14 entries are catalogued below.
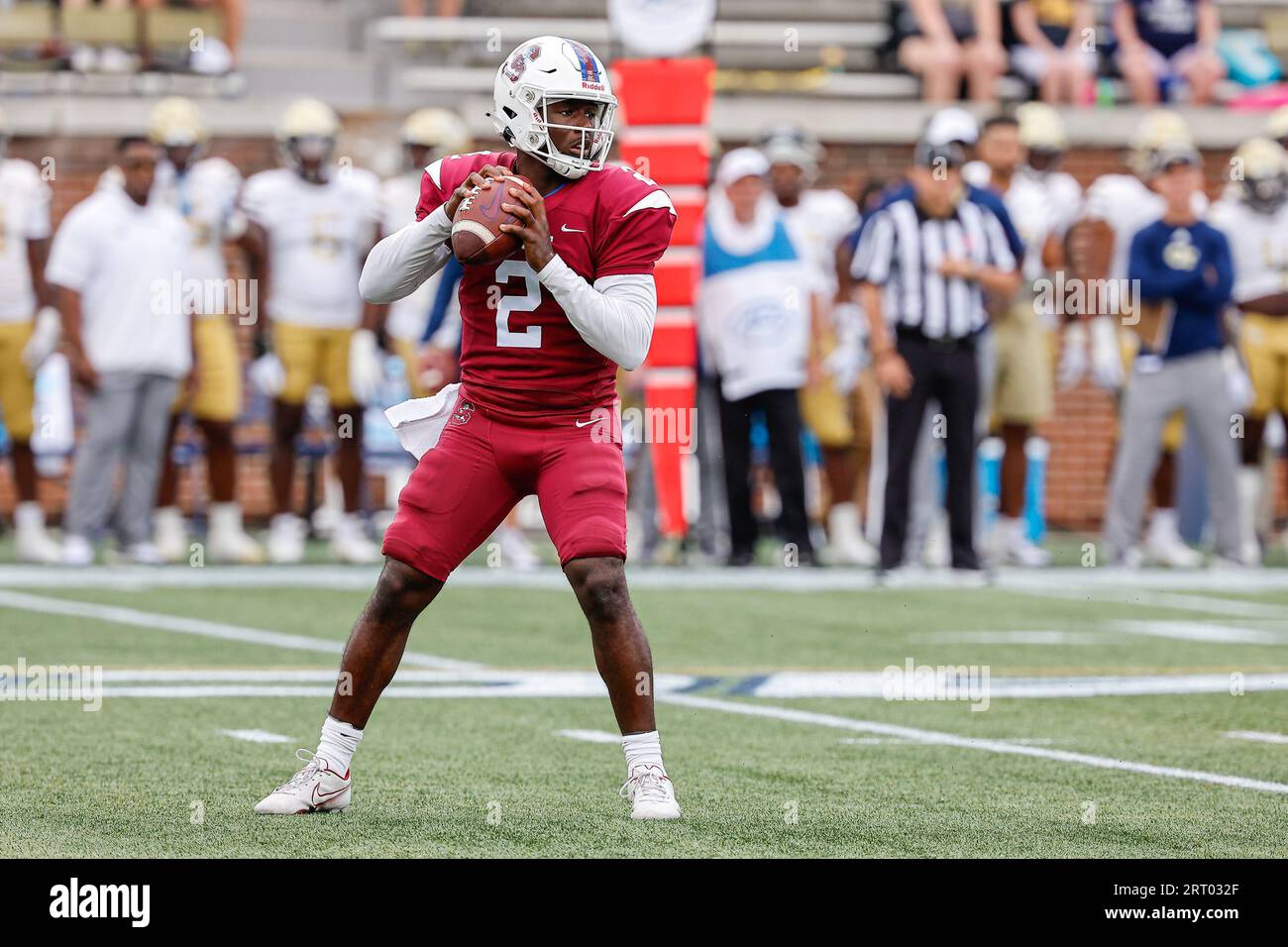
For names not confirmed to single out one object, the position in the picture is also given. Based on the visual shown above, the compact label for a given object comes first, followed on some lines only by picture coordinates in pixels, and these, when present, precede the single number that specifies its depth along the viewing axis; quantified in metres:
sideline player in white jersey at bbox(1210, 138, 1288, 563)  13.27
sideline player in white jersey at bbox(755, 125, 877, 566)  13.34
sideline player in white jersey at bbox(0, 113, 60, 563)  12.97
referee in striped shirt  11.50
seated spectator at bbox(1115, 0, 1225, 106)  18.30
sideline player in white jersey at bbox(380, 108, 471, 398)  13.13
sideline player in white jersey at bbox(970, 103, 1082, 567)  12.89
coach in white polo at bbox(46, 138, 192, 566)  12.33
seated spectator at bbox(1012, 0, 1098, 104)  18.05
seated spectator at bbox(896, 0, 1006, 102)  17.89
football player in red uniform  5.29
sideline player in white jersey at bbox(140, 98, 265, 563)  12.83
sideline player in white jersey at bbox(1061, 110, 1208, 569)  13.36
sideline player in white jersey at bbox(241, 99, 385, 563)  12.85
